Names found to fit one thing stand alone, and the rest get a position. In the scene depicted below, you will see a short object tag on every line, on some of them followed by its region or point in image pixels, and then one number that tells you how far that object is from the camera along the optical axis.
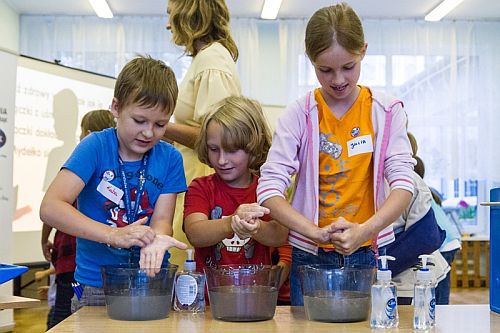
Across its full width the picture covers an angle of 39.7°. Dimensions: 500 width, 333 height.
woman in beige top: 2.02
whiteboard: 5.08
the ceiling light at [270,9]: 7.02
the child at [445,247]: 2.53
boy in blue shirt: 1.65
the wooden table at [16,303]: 1.64
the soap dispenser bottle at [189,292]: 1.49
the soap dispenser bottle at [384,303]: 1.32
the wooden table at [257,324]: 1.29
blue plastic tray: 1.59
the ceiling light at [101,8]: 6.99
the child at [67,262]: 2.85
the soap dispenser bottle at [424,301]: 1.32
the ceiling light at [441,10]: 7.10
